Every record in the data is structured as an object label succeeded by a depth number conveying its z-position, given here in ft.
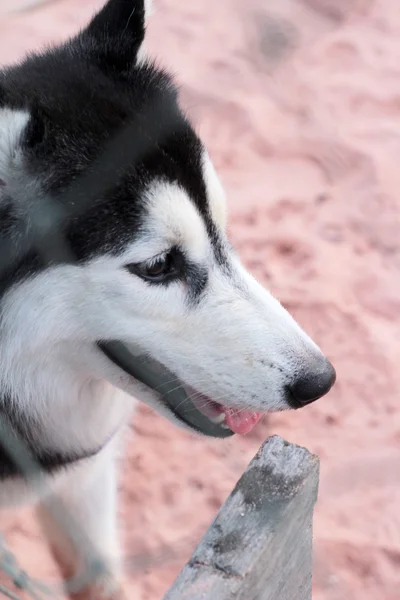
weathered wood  3.19
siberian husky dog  3.57
